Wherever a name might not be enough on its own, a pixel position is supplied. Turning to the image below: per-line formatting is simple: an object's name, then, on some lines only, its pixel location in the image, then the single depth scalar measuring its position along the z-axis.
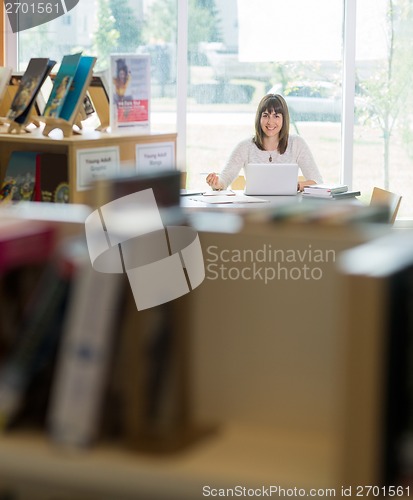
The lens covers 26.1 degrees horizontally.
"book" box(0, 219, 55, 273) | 1.32
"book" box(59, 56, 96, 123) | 3.72
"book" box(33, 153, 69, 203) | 3.62
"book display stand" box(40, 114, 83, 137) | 3.69
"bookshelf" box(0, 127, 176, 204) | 3.55
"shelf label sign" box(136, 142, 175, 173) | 3.85
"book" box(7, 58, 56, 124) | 3.83
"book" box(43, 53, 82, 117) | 3.76
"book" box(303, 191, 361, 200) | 4.97
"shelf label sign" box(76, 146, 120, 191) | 3.56
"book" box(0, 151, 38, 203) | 3.71
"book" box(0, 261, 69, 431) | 1.27
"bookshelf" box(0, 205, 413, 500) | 1.16
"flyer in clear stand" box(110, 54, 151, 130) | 3.81
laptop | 5.08
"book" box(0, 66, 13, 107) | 4.16
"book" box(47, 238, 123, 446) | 1.21
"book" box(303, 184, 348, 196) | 5.01
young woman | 5.94
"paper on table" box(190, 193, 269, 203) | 4.80
